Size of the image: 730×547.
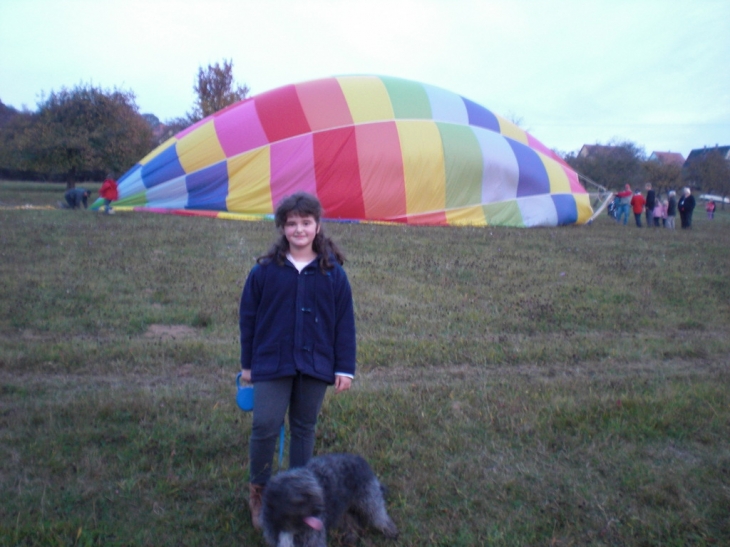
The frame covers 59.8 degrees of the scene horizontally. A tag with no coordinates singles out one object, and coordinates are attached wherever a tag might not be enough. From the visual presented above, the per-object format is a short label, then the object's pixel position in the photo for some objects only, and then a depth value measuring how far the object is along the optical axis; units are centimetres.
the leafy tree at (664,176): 4169
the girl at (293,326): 267
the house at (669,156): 6736
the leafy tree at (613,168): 3791
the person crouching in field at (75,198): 1569
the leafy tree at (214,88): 3391
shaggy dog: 228
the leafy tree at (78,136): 2472
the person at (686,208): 1736
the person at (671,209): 1695
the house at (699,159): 4248
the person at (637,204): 1755
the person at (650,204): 1781
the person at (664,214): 1809
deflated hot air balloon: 1306
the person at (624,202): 1852
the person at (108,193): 1325
